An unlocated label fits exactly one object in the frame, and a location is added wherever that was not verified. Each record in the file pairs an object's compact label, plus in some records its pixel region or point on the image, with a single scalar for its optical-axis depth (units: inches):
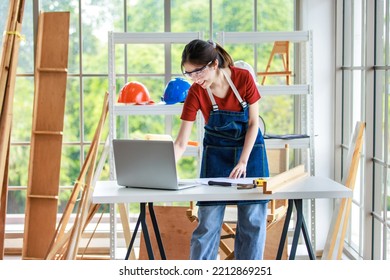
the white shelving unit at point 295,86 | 296.7
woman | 230.2
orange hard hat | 294.1
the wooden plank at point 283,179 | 210.7
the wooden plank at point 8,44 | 288.8
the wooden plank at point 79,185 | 310.1
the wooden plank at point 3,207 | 301.2
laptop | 214.0
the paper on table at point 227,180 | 223.2
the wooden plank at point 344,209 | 273.8
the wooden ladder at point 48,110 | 332.6
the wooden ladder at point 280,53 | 319.9
